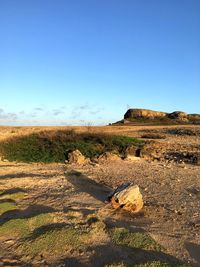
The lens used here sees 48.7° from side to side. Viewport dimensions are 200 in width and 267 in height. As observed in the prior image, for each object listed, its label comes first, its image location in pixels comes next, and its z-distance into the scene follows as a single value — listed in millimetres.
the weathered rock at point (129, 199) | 4126
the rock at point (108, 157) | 7404
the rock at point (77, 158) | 7306
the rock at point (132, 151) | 7917
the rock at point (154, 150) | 7749
